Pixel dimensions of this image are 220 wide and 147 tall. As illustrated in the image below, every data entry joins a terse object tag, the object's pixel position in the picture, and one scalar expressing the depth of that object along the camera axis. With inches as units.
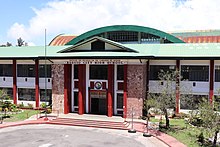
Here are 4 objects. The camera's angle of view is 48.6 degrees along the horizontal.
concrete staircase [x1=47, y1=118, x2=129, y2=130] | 971.4
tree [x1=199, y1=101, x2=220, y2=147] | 665.0
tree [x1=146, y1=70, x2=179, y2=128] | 880.9
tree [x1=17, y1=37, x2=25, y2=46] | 4047.7
